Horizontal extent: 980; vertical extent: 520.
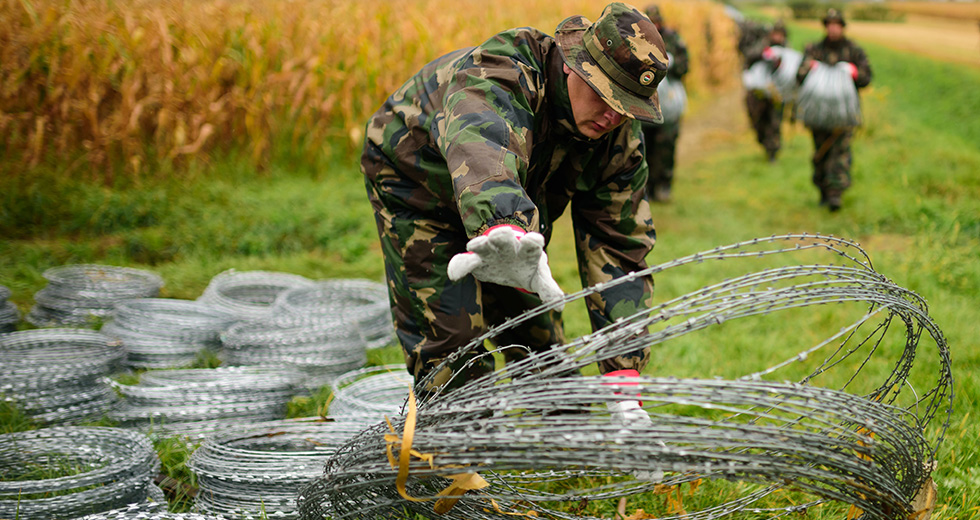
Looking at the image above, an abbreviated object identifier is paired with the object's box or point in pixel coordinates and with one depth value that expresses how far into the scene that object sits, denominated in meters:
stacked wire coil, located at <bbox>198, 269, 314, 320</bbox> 5.11
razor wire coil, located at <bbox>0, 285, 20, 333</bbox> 4.69
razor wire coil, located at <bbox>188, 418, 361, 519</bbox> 2.79
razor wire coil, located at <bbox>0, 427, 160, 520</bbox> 2.64
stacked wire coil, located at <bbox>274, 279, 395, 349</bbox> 4.84
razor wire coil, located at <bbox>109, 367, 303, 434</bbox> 3.54
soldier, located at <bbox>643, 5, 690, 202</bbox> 9.09
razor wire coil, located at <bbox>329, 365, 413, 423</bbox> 3.47
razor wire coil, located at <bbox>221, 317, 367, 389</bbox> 4.25
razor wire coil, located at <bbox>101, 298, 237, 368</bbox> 4.32
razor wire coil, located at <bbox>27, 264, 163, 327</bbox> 4.87
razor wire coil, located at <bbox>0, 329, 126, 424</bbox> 3.54
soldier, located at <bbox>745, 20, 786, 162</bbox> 12.30
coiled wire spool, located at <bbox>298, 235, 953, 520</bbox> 1.72
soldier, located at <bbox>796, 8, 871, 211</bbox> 8.60
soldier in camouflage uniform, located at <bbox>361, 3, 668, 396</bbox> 2.15
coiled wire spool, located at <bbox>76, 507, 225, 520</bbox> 2.41
